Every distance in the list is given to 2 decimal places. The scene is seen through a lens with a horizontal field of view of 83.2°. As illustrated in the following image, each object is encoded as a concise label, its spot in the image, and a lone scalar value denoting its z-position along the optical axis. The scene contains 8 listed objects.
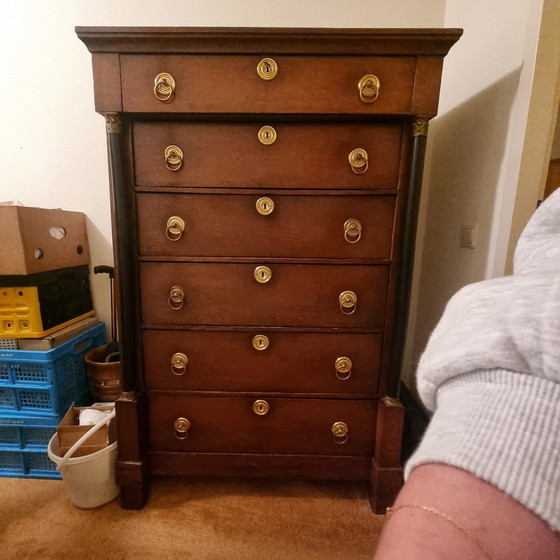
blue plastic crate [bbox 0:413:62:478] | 1.09
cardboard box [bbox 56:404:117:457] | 1.00
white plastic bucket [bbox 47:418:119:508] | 0.97
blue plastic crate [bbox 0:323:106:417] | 1.04
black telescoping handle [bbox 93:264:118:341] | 1.24
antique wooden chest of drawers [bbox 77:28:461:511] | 0.79
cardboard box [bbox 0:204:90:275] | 0.97
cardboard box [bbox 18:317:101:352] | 1.05
